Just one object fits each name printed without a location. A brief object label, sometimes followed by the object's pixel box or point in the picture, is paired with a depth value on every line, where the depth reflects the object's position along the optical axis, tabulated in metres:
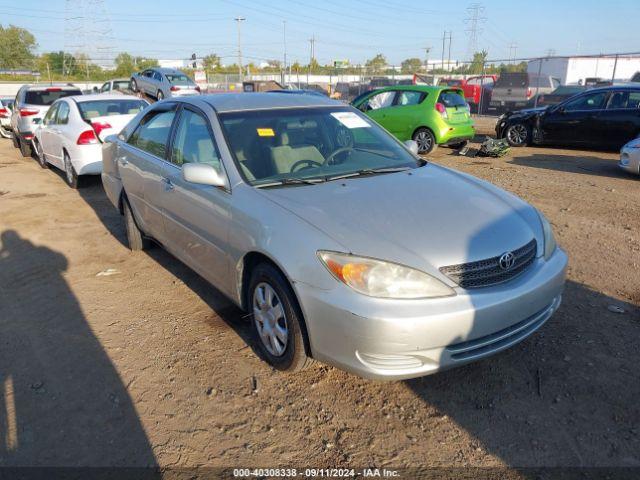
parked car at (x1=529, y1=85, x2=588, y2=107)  18.52
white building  37.85
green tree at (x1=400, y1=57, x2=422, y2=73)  35.46
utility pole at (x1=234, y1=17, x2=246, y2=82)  51.91
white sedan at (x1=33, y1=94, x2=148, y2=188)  8.48
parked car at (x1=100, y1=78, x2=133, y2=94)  22.17
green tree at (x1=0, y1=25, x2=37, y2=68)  63.78
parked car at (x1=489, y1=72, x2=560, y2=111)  20.41
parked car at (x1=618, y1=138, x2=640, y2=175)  8.68
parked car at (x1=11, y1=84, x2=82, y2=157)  12.57
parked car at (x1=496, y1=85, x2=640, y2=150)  11.17
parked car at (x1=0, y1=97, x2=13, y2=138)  17.31
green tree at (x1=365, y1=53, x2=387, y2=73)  34.58
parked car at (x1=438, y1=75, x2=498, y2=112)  22.70
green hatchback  11.84
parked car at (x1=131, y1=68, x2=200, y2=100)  22.33
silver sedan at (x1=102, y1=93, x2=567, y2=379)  2.62
